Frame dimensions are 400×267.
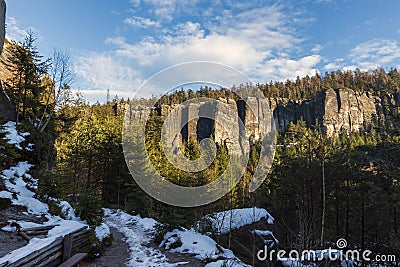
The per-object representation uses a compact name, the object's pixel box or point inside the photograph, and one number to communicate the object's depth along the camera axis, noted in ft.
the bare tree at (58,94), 62.24
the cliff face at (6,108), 46.21
